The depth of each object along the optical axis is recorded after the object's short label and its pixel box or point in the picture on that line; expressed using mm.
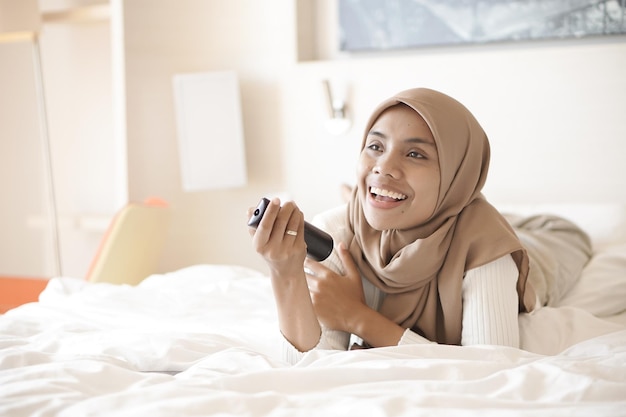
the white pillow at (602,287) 2047
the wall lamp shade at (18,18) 3490
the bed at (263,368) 1112
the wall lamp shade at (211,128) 3506
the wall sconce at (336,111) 3365
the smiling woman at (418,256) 1563
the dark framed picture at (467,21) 3004
